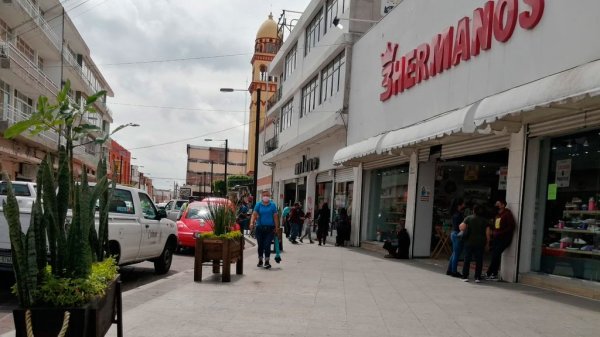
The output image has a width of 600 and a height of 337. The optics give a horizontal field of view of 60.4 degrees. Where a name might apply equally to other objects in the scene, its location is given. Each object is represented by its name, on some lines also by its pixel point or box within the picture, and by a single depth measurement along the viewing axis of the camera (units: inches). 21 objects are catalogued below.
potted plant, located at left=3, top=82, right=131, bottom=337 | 132.0
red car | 617.3
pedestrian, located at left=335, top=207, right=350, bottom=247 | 760.3
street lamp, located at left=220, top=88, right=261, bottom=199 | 1009.7
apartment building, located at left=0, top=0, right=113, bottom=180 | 963.3
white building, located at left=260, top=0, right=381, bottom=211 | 816.3
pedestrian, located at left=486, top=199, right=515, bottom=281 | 396.5
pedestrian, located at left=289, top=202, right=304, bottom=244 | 780.5
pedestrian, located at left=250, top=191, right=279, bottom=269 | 433.7
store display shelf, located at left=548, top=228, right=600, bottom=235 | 343.9
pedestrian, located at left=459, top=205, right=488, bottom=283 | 398.7
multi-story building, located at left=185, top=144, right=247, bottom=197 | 3932.1
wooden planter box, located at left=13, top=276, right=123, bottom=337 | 129.8
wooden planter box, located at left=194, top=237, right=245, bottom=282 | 363.5
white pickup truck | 359.3
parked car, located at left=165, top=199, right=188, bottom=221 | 1073.1
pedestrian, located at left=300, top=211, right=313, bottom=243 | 816.3
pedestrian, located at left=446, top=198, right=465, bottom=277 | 421.4
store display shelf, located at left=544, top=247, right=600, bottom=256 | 342.1
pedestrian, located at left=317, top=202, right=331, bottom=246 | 774.5
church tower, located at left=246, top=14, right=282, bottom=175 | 2230.6
